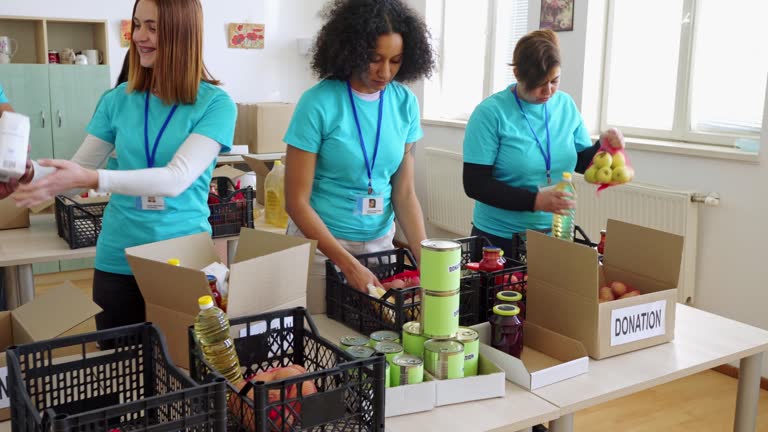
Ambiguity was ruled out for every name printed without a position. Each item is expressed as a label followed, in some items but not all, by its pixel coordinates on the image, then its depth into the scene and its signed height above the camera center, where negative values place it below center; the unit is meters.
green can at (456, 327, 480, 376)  1.43 -0.51
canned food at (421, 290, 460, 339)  1.39 -0.44
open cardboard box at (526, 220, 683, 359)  1.58 -0.46
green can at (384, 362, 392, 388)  1.35 -0.54
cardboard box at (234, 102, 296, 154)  5.10 -0.30
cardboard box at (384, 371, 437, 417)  1.32 -0.57
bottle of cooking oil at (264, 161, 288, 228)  3.18 -0.51
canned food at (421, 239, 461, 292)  1.37 -0.34
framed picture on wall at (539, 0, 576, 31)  4.12 +0.42
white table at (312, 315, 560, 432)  1.32 -0.61
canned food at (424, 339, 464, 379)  1.39 -0.52
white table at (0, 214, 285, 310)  2.61 -0.63
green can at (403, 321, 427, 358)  1.45 -0.51
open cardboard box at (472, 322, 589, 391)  1.48 -0.58
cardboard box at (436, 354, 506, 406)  1.38 -0.58
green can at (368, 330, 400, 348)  1.50 -0.53
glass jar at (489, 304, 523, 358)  1.56 -0.52
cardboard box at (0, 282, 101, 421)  1.43 -0.49
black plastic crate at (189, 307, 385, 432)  1.10 -0.49
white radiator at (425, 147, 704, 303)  3.44 -0.60
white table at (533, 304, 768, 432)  1.48 -0.61
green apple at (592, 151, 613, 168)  1.97 -0.19
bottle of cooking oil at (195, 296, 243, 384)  1.26 -0.45
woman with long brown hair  1.80 -0.14
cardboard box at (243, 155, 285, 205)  3.49 -0.43
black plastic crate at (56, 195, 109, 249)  2.69 -0.54
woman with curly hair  1.97 -0.14
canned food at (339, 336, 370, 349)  1.46 -0.52
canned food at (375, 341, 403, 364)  1.39 -0.51
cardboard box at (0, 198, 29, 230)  2.92 -0.55
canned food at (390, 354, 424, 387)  1.35 -0.53
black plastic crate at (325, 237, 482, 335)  1.64 -0.51
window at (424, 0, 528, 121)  4.95 +0.27
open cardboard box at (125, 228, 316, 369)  1.43 -0.41
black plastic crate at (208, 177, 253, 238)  2.99 -0.54
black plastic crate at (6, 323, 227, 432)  0.99 -0.48
